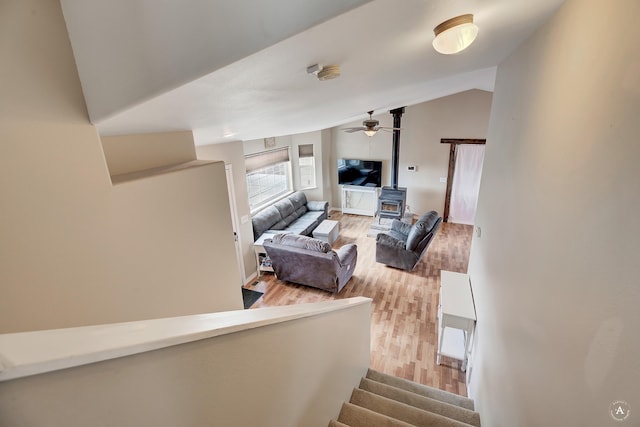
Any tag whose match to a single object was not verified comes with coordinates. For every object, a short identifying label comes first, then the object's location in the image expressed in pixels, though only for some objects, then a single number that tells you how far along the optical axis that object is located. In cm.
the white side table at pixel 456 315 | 302
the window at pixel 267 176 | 629
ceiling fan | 503
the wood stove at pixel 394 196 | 732
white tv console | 820
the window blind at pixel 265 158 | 607
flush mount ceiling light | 121
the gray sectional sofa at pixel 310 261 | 462
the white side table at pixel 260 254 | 542
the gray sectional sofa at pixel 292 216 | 592
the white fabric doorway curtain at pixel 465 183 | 704
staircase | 215
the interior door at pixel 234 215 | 475
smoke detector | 132
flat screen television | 798
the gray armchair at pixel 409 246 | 532
